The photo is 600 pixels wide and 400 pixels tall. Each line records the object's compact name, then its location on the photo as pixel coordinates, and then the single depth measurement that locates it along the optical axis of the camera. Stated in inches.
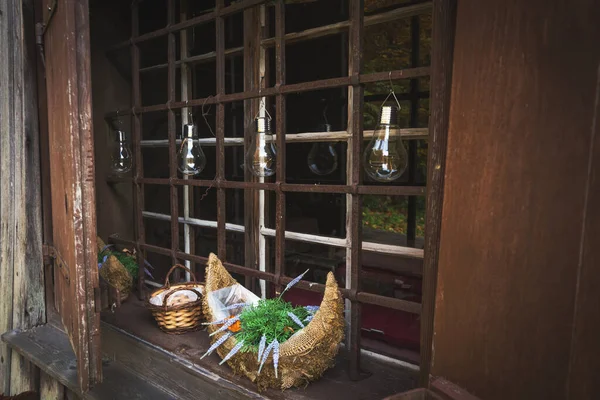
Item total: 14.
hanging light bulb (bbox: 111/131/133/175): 108.9
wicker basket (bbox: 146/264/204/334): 85.7
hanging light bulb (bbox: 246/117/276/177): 77.9
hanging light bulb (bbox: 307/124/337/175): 91.0
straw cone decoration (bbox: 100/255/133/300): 106.0
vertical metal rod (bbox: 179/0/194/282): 107.2
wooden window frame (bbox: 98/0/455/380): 48.4
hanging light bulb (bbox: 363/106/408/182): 63.7
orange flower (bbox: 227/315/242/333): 71.0
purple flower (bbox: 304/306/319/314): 71.6
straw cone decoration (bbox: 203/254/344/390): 62.2
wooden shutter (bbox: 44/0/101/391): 63.9
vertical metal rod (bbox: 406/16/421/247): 94.5
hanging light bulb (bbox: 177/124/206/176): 93.1
